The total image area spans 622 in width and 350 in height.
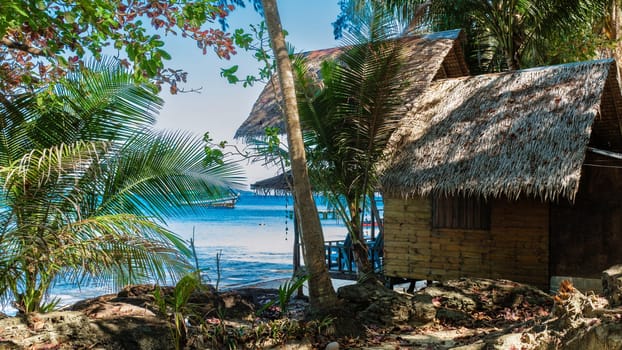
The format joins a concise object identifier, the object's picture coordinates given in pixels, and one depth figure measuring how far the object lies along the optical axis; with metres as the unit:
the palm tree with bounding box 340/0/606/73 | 13.15
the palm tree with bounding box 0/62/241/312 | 4.43
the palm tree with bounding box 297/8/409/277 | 8.21
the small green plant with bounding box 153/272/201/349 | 5.04
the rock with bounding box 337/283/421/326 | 6.78
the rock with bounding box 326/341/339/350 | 5.60
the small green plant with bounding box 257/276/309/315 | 6.53
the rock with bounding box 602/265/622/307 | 4.22
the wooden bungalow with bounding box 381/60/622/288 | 7.84
